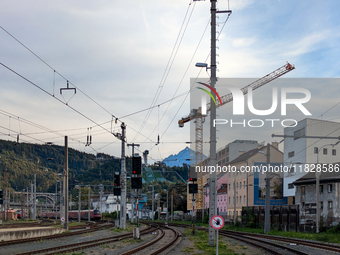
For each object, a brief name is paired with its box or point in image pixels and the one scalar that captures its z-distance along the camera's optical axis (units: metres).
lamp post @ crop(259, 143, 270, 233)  41.62
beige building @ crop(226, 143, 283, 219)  81.44
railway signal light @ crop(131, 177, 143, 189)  29.47
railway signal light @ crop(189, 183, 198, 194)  31.83
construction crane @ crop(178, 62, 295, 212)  91.57
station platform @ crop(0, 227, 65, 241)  29.66
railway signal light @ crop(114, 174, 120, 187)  41.07
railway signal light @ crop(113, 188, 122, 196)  41.78
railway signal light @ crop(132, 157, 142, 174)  30.01
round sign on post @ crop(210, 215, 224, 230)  18.16
